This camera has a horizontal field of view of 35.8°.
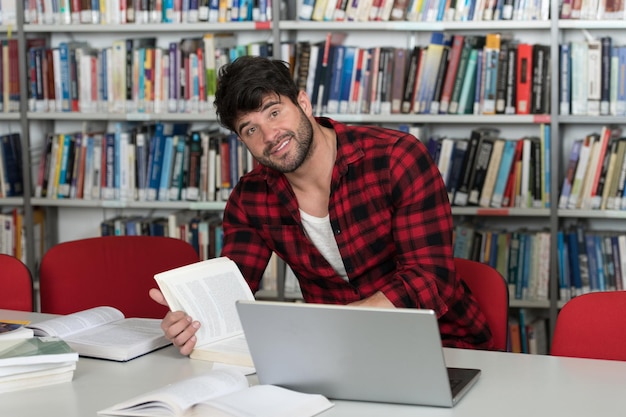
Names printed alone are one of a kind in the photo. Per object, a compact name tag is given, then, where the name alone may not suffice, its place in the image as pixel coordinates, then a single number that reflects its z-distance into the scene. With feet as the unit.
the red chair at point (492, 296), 7.12
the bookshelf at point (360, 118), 11.22
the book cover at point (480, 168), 11.50
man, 6.94
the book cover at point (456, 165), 11.60
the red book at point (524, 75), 11.19
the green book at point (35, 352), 5.63
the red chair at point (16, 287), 8.07
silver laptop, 4.90
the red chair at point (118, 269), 8.58
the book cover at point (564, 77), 11.12
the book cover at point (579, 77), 11.08
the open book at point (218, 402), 5.02
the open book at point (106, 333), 6.30
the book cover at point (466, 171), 11.55
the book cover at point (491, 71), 11.29
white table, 5.10
